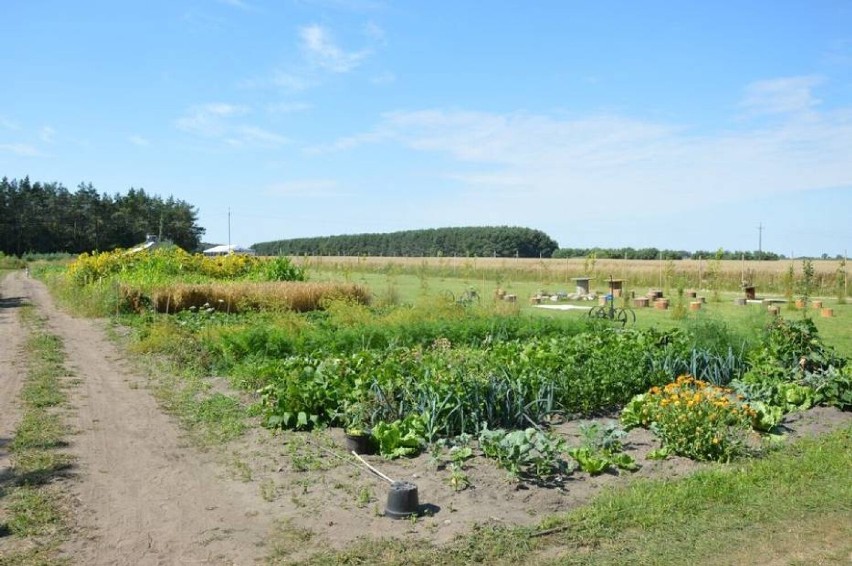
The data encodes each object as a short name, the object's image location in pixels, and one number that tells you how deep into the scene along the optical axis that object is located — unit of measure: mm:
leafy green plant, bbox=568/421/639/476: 5309
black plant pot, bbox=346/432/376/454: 5715
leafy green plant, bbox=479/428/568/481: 5113
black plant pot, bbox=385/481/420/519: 4395
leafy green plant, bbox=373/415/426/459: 5664
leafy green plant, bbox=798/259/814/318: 22259
